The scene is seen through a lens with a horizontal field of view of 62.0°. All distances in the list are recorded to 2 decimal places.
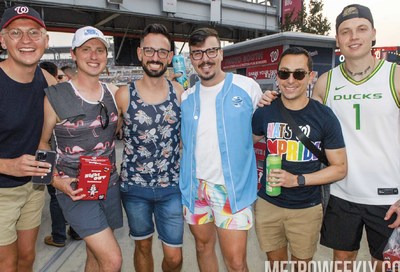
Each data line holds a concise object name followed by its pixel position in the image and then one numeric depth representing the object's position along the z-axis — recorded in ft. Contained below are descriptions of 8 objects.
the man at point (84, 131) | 8.33
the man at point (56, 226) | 13.57
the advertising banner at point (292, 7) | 56.85
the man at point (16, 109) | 8.38
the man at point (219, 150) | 8.93
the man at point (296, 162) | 8.13
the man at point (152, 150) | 9.37
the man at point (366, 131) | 8.16
